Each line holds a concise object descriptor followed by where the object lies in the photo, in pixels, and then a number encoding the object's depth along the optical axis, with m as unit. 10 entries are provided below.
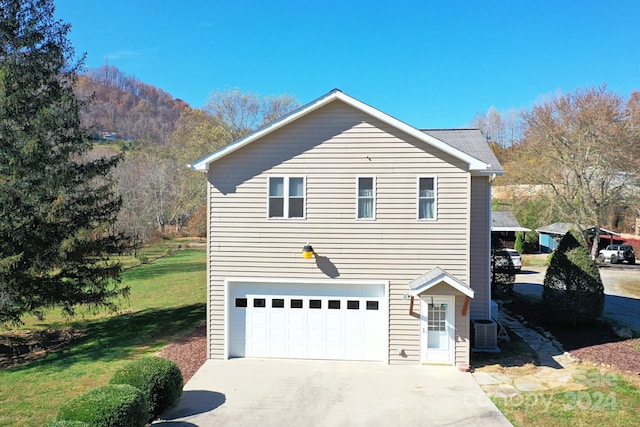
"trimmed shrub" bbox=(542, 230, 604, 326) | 13.70
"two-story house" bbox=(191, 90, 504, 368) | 11.02
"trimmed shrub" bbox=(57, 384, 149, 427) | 6.44
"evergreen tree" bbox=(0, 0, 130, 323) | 12.07
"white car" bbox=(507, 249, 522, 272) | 27.47
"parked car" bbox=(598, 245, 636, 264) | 31.66
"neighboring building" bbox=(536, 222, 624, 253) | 35.16
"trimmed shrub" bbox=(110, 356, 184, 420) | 7.90
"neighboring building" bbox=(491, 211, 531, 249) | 35.28
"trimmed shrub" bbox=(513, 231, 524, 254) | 37.56
